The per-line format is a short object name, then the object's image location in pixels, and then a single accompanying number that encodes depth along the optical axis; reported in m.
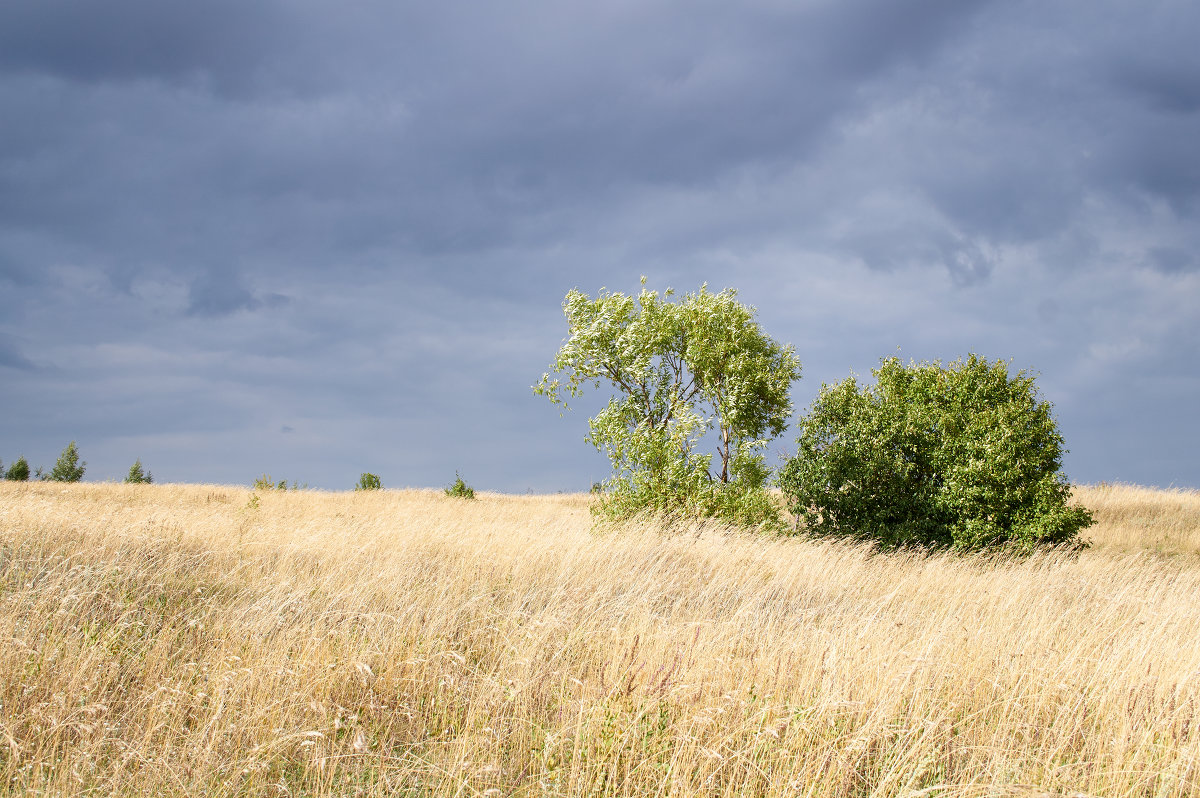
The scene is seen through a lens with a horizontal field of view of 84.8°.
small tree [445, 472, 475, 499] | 32.53
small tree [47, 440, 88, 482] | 46.88
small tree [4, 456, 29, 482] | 44.94
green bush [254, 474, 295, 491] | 31.98
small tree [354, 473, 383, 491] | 37.03
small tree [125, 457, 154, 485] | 43.65
